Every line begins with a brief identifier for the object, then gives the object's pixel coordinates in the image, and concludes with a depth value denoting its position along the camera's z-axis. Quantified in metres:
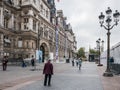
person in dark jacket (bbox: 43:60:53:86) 6.20
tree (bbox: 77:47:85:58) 70.74
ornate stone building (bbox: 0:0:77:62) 21.93
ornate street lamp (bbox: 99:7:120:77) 9.37
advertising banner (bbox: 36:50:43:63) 23.80
